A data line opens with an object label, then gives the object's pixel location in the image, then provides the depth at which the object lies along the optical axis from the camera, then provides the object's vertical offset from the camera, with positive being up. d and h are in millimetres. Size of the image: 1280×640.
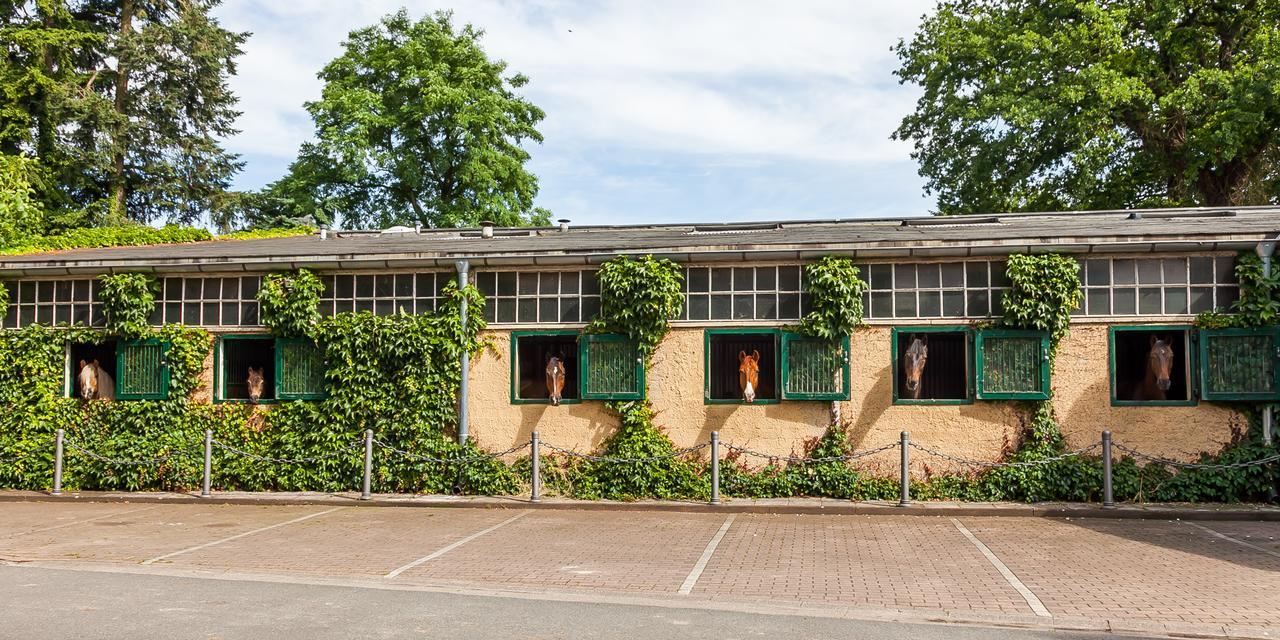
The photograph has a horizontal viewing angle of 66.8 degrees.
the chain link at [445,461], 14320 -1359
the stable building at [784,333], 13273 +449
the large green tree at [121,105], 33188 +9346
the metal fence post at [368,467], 14070 -1480
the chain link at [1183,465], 12711 -1304
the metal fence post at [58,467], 14875 -1550
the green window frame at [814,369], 13789 -69
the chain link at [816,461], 13590 -1306
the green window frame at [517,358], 14594 +103
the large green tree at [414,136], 36250 +8762
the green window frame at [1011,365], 13336 -18
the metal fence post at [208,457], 14477 -1378
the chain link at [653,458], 13946 -1332
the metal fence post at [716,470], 13398 -1461
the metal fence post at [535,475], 13750 -1560
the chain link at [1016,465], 13141 -1329
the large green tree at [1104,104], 25297 +6983
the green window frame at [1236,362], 12938 +17
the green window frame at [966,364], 13688 +41
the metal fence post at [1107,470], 12703 -1395
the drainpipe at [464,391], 14562 -391
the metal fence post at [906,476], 13086 -1509
